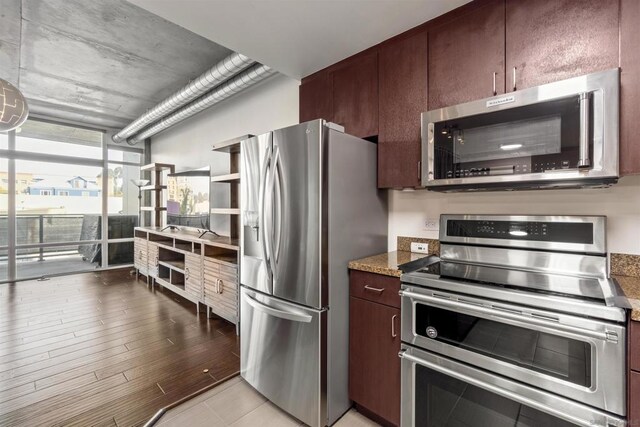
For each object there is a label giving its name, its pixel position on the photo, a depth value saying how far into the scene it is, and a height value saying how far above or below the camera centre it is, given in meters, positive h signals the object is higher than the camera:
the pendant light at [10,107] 2.36 +0.88
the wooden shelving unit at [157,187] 5.45 +0.48
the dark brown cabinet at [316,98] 2.40 +0.99
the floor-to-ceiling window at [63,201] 5.12 +0.19
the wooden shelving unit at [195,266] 3.12 -0.77
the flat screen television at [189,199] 4.38 +0.20
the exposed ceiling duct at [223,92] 2.91 +1.45
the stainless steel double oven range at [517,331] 1.10 -0.54
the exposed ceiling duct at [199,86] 2.85 +1.49
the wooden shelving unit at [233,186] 3.52 +0.33
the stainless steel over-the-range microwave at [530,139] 1.25 +0.37
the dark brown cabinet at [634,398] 1.03 -0.68
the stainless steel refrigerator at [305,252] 1.73 -0.28
